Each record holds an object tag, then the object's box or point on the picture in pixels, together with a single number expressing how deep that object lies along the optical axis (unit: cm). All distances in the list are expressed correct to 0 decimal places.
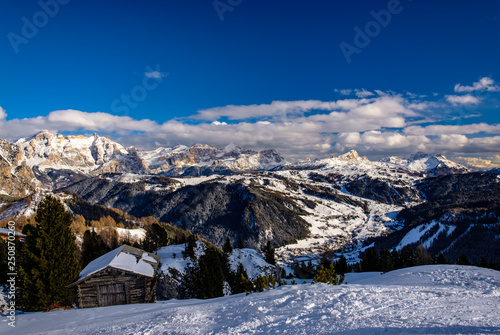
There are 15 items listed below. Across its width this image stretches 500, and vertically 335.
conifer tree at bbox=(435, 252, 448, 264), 7281
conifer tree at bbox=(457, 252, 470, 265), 6252
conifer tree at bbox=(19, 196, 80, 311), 2369
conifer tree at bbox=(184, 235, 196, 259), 5378
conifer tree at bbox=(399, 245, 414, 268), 8355
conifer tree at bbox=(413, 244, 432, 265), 8169
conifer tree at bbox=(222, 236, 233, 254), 6647
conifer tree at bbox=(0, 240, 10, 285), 3491
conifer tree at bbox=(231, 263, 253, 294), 5225
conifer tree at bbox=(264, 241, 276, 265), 8269
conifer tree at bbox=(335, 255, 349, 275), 8034
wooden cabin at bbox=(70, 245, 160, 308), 2723
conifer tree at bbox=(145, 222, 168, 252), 5864
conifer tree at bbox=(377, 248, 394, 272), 7268
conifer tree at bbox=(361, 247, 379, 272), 8875
